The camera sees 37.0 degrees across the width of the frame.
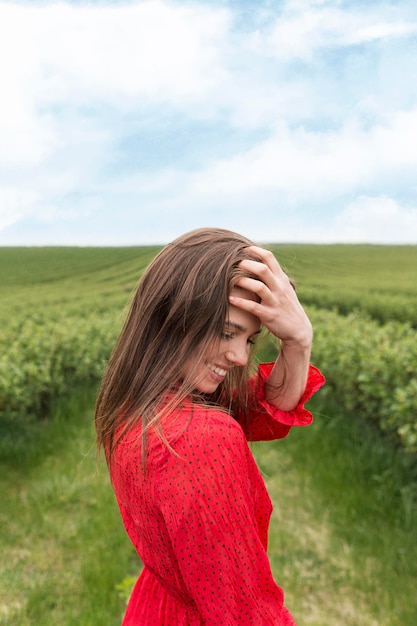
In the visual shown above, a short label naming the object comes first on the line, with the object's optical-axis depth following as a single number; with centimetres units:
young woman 105
